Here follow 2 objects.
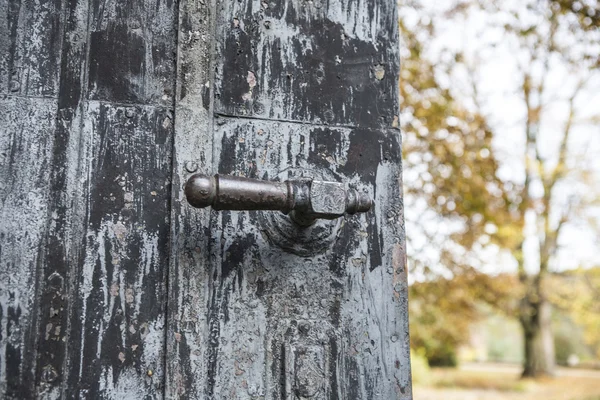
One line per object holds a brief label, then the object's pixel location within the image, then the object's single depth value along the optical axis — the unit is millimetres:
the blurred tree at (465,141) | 6656
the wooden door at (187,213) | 811
